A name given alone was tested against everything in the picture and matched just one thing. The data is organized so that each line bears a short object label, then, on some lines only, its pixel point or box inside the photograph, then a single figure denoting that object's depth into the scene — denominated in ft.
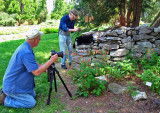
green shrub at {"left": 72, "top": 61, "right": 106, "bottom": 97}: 10.43
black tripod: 9.83
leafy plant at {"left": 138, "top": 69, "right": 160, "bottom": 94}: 9.95
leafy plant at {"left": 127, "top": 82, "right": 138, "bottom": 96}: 10.15
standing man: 14.85
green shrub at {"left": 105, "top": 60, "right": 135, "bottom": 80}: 11.95
